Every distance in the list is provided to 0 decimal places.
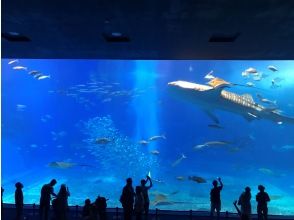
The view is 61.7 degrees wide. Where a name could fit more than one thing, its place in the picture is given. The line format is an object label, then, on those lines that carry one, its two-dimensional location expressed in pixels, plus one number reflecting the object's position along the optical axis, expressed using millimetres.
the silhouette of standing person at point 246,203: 5485
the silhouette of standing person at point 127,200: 5392
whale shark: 20246
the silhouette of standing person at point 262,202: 5736
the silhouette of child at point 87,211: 4285
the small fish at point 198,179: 9282
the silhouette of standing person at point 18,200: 5964
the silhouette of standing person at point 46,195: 5725
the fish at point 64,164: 16437
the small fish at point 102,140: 14084
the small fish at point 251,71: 13069
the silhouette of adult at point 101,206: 4850
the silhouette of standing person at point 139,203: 5400
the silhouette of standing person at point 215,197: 5987
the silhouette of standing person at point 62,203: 5386
